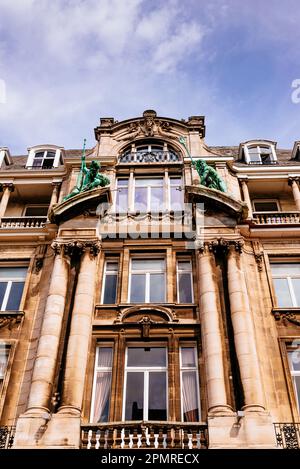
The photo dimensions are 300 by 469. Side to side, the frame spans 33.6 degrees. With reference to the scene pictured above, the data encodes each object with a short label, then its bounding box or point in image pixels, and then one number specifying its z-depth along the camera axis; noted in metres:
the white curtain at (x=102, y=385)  15.23
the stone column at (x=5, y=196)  22.57
